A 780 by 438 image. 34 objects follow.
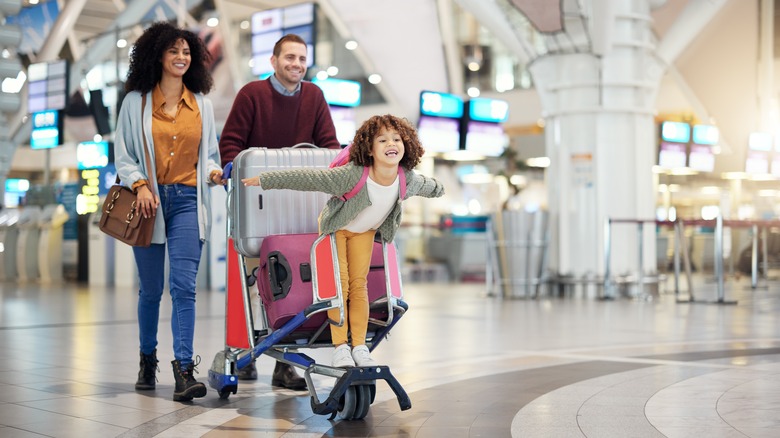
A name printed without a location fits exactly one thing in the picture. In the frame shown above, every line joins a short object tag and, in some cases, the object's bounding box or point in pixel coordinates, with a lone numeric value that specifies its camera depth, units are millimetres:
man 4992
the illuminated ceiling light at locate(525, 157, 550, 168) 31722
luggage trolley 4074
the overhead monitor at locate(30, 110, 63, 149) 23156
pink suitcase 4191
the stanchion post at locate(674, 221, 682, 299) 13299
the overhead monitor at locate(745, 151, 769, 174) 22453
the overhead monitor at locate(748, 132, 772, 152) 22562
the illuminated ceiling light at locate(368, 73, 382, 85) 27375
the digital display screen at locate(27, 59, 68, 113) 23328
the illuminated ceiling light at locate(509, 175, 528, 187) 32562
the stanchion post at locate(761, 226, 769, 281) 17953
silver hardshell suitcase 4477
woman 4727
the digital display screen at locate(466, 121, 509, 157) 20203
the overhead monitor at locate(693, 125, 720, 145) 20859
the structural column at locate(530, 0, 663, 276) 12961
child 4094
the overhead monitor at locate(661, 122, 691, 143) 20250
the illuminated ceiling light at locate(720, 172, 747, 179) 25703
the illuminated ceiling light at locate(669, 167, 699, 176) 20547
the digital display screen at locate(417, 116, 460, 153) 19156
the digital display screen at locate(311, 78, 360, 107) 18202
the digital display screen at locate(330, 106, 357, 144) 18156
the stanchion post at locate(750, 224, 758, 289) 15945
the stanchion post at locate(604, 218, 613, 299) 12812
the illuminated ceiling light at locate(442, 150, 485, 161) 20234
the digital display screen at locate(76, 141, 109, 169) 22141
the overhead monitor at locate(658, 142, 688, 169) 20094
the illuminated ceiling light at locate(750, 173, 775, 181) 23244
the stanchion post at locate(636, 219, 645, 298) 13000
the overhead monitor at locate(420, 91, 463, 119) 19141
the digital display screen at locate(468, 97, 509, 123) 20234
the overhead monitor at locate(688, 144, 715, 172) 20531
